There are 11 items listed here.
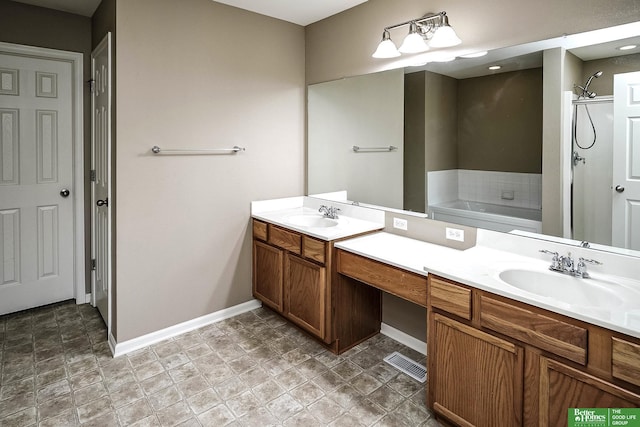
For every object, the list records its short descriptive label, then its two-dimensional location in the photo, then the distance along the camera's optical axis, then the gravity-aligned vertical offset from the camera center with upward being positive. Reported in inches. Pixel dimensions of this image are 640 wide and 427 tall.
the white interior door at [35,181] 117.8 +5.5
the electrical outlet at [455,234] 90.0 -8.6
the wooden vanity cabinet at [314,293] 98.1 -25.7
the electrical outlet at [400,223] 103.2 -6.9
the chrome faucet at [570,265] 66.3 -12.0
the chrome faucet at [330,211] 118.3 -4.1
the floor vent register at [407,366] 90.9 -41.2
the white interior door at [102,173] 102.3 +7.6
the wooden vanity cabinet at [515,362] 50.1 -24.3
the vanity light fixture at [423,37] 85.7 +37.9
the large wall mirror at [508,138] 68.8 +13.4
